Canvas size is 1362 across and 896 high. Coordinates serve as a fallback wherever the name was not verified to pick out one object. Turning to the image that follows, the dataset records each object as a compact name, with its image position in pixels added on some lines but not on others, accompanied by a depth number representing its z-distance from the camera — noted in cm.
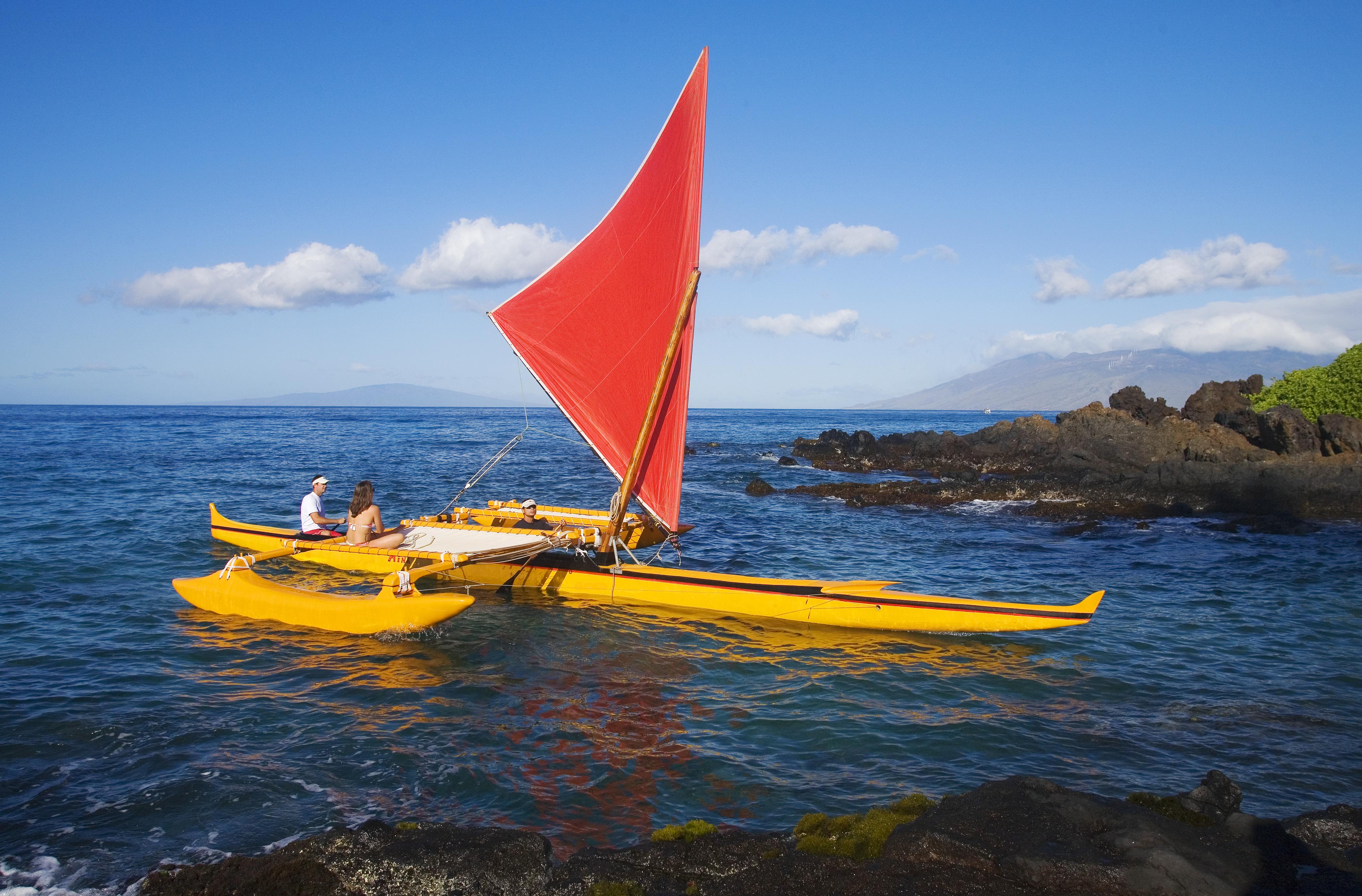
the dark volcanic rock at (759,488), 3369
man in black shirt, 1659
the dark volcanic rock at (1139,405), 4006
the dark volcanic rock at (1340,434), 2764
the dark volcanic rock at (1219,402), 3691
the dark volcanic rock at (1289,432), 2831
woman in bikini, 1414
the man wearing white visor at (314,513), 1655
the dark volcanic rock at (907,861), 606
